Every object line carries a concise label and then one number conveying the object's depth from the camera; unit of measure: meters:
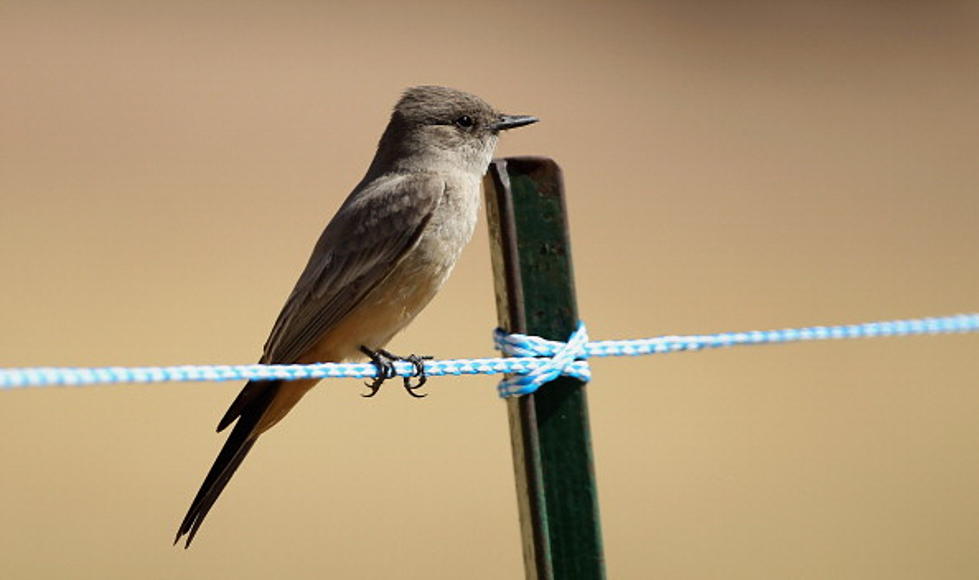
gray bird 7.82
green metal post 4.94
